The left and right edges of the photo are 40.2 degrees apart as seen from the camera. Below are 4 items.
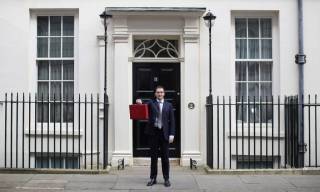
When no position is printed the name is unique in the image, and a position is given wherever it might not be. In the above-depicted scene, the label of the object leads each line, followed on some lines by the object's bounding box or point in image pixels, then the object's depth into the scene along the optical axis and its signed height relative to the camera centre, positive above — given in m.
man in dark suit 8.49 -0.60
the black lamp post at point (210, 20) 10.58 +1.97
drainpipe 10.72 +0.95
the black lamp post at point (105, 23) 10.53 +1.88
